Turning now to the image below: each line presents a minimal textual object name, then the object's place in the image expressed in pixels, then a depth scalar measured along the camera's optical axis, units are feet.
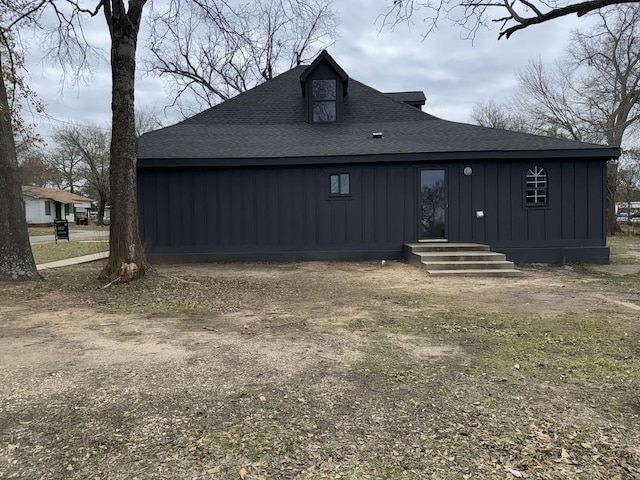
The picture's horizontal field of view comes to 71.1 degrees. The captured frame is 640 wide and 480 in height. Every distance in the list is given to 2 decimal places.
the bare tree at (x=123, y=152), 23.90
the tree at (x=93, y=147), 131.54
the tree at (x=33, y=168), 101.53
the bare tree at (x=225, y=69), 79.05
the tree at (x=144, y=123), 118.73
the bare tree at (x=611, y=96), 70.28
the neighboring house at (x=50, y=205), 122.42
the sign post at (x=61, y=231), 63.52
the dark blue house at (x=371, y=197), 34.58
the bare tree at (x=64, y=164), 143.13
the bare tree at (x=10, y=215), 24.20
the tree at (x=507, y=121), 88.35
